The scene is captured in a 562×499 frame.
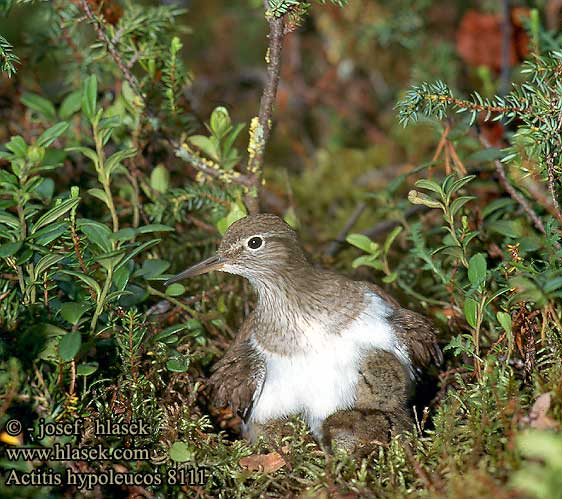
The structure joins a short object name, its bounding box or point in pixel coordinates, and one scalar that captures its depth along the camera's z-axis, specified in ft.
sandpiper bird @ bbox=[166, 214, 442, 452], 19.12
